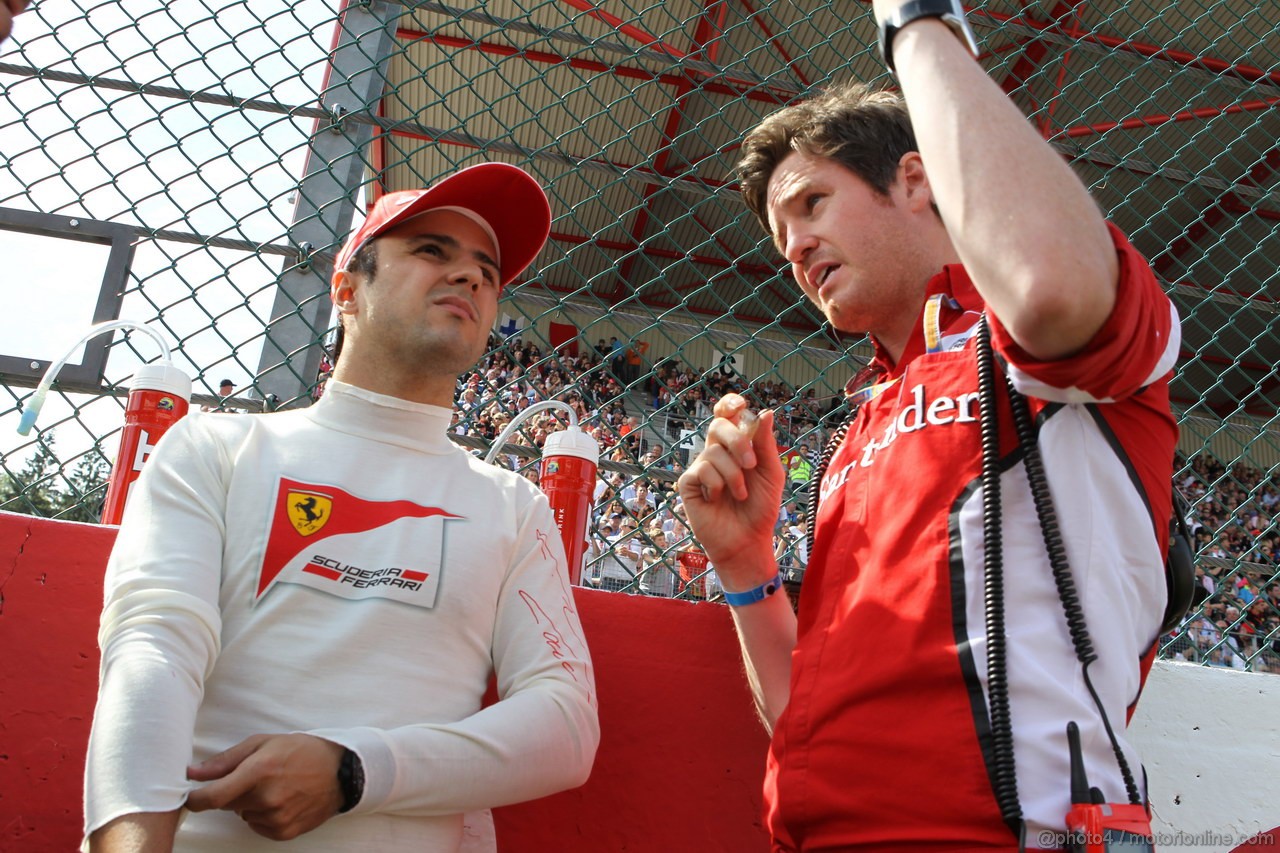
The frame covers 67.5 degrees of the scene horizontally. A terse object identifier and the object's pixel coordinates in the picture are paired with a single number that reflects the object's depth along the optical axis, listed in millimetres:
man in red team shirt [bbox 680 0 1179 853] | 1023
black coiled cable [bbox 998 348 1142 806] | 1117
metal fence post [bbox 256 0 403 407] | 2396
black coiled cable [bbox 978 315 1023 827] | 1085
